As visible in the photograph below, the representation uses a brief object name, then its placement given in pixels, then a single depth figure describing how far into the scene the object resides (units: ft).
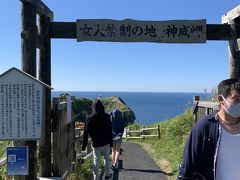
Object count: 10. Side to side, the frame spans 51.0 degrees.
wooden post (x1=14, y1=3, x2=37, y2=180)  12.34
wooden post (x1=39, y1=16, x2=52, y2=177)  14.43
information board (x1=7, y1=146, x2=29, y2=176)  11.19
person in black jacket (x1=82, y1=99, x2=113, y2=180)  16.26
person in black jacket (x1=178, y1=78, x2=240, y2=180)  6.86
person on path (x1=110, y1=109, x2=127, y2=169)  20.83
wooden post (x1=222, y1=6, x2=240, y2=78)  15.57
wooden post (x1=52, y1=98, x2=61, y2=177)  14.39
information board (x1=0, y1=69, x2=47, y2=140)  11.08
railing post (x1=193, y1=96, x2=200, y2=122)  21.96
